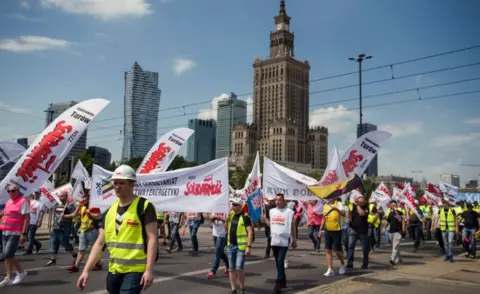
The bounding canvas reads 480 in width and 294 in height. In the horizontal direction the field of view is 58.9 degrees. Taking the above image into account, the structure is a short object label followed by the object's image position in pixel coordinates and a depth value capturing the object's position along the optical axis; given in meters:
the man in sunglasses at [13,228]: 8.12
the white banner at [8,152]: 12.79
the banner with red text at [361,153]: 13.38
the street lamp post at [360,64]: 25.31
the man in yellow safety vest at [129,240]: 4.09
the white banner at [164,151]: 13.75
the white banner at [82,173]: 17.75
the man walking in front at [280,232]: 8.07
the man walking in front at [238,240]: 7.56
